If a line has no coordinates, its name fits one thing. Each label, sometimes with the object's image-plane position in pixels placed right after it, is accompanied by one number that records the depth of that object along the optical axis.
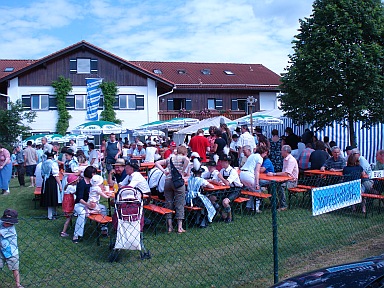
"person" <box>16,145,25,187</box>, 16.34
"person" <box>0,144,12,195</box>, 13.08
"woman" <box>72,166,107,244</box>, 7.97
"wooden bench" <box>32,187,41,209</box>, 11.29
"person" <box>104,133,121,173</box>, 15.19
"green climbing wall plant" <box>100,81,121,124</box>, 32.84
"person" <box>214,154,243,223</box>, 9.16
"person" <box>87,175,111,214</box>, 8.19
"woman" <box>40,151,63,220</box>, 9.79
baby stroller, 6.52
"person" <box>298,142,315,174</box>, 12.16
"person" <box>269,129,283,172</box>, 13.22
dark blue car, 3.14
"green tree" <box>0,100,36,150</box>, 24.66
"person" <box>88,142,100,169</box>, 14.23
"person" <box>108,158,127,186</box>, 9.79
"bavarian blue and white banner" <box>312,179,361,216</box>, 5.81
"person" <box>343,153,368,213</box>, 9.33
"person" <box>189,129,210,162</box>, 13.50
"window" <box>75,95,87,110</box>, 33.20
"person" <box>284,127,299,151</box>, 14.91
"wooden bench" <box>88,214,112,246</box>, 7.44
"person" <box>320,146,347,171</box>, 11.16
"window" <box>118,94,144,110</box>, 33.91
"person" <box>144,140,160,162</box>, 15.05
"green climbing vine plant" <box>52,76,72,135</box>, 32.31
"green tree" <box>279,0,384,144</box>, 12.87
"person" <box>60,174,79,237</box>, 8.78
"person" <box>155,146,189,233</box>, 8.30
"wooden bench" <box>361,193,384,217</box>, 8.78
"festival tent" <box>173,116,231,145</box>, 20.44
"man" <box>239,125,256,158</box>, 13.34
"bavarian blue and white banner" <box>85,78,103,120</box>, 31.47
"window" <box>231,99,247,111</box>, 38.62
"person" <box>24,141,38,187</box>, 15.99
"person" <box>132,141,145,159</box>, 17.78
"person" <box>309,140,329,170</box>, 11.60
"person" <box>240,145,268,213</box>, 9.64
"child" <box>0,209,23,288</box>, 5.48
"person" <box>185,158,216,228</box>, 8.65
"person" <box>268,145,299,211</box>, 9.84
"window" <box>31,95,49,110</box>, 32.50
